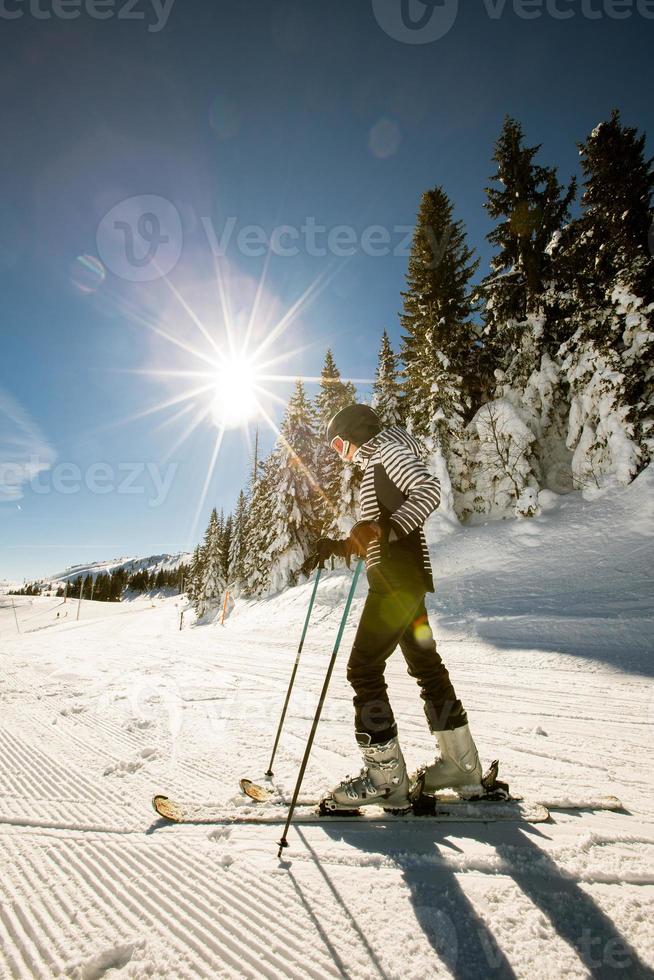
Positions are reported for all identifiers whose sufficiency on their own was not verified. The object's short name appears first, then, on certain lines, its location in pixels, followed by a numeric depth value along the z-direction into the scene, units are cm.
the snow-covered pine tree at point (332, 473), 2250
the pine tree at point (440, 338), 1784
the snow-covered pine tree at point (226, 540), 4333
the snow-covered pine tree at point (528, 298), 1653
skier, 232
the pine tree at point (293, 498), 2517
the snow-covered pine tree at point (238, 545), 3747
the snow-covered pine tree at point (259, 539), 2656
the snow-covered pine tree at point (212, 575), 3884
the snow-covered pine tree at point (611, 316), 1260
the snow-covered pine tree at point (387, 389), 2307
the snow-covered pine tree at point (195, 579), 4678
